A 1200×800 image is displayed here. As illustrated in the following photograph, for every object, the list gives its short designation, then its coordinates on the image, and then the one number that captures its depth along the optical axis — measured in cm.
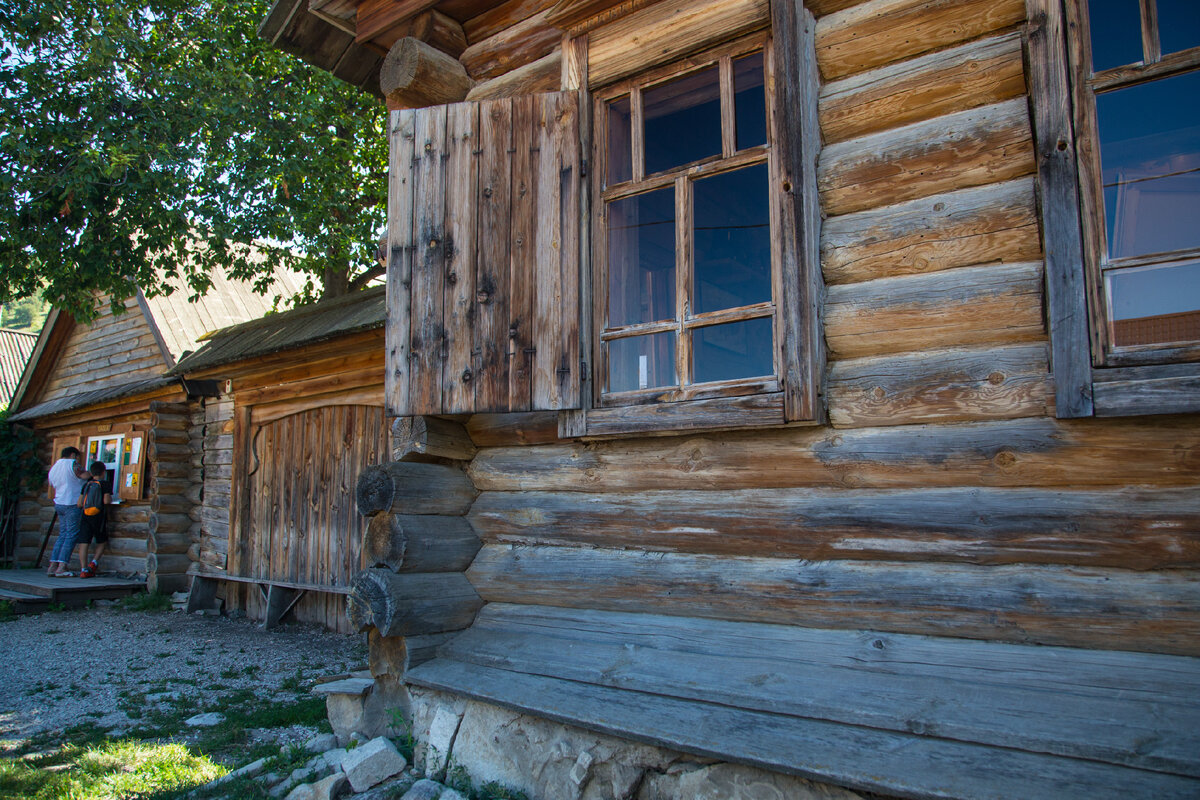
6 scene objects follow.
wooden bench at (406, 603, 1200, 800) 240
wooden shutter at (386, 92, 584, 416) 391
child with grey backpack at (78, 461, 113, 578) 1148
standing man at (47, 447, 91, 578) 1136
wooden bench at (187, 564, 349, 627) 813
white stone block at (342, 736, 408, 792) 378
